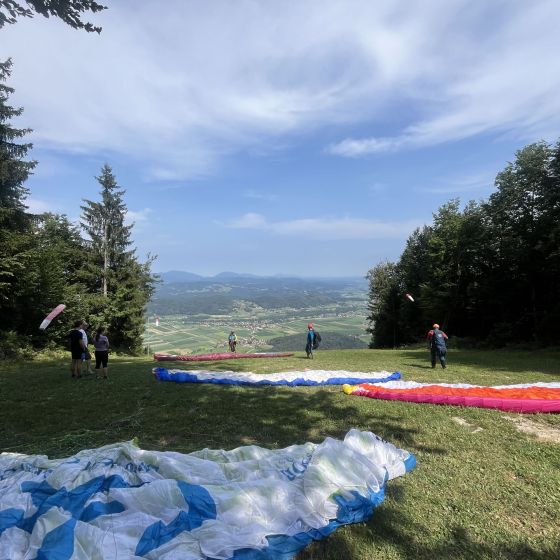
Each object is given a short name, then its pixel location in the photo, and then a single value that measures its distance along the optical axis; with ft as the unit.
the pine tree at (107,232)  126.62
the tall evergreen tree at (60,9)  25.11
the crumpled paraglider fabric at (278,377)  43.11
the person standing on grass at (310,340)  71.20
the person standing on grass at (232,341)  100.12
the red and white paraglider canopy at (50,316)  56.15
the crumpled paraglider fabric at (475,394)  28.99
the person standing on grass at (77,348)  46.52
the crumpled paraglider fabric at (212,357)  76.43
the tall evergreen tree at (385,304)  172.24
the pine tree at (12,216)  69.05
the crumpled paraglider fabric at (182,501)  11.92
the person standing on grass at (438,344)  55.93
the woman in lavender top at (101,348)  49.23
